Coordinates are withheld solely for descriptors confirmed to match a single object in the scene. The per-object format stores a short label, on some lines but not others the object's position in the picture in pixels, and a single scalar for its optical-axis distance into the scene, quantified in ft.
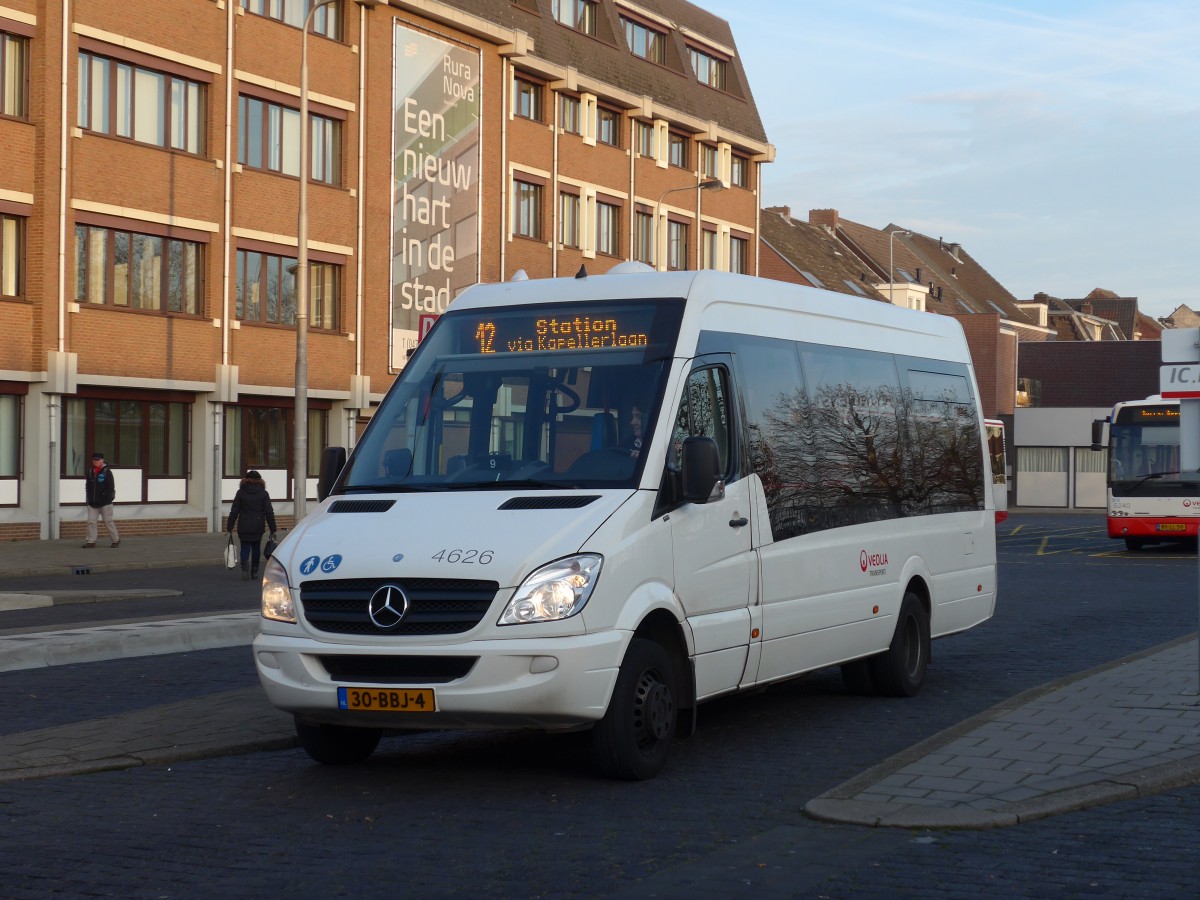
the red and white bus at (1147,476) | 106.32
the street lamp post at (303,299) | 100.78
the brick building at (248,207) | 106.83
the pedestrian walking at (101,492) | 102.22
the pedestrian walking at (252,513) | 79.15
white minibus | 24.72
